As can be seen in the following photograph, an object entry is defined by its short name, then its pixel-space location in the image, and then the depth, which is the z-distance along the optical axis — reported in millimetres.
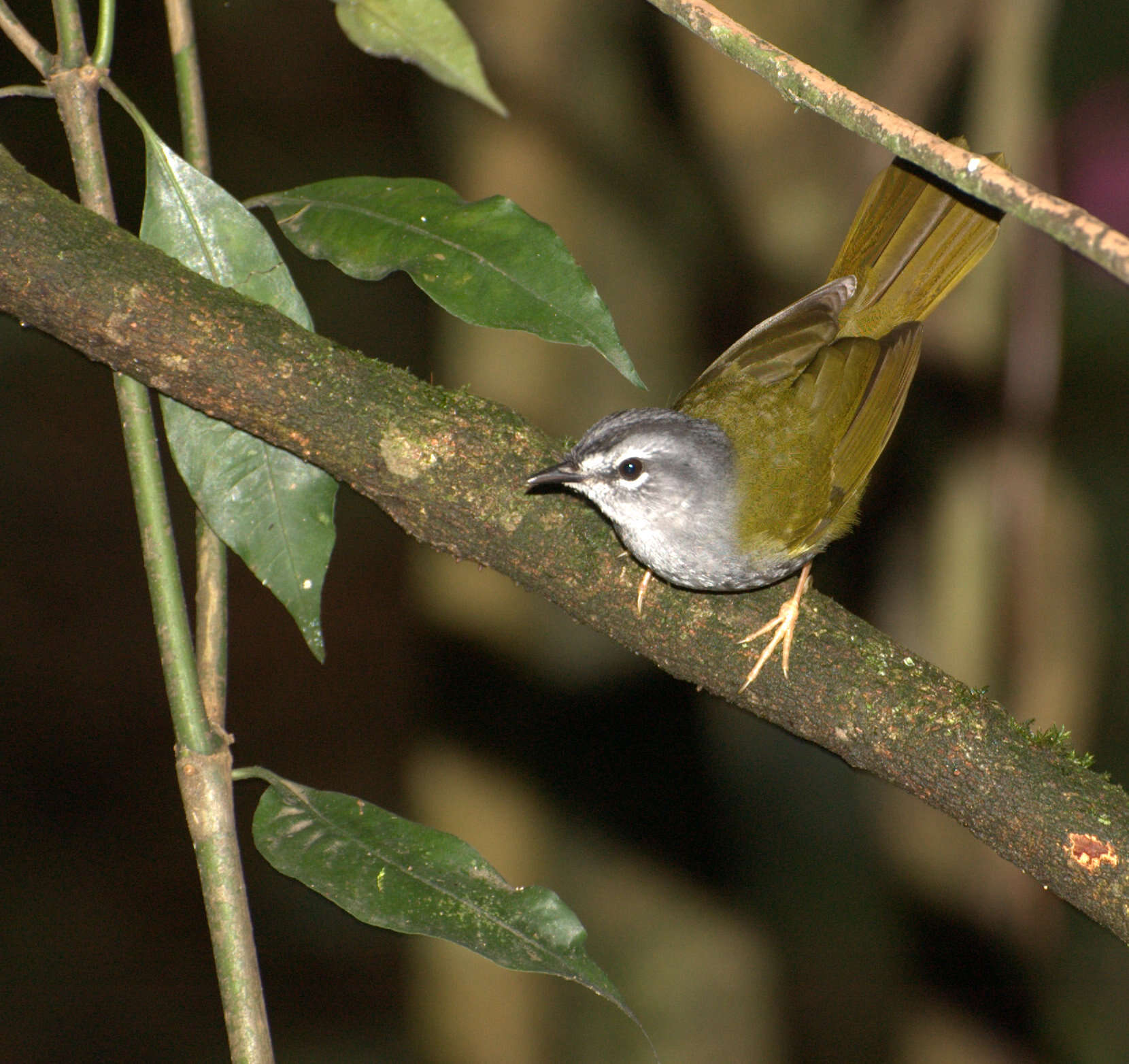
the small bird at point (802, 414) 6680
